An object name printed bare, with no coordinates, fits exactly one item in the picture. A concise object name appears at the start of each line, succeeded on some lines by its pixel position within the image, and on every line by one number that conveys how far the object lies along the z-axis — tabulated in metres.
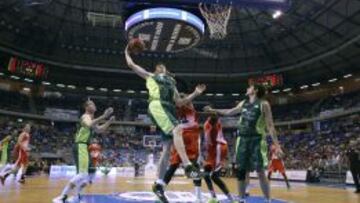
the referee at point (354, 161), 16.05
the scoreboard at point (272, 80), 46.22
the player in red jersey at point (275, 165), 17.33
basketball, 6.51
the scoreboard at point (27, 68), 43.41
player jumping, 5.91
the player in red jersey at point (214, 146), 8.50
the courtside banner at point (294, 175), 27.68
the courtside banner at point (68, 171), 32.97
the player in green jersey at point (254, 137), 6.85
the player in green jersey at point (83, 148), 7.72
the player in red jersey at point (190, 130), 8.18
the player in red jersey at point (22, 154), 16.22
